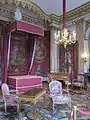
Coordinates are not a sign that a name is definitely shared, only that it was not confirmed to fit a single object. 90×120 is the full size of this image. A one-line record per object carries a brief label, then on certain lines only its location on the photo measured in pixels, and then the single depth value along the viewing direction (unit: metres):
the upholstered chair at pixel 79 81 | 4.76
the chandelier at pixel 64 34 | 3.69
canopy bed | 4.36
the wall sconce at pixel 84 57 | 5.00
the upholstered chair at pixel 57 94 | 2.63
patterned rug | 2.25
